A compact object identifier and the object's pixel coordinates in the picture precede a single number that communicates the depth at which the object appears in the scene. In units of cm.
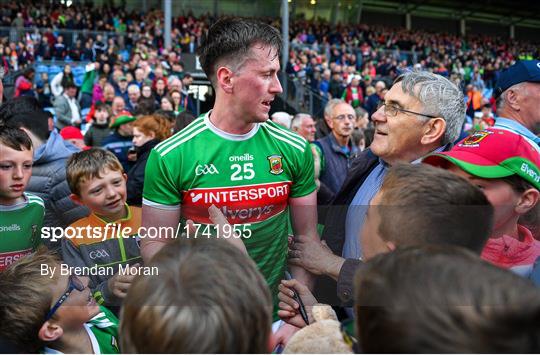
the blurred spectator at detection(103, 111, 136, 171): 498
